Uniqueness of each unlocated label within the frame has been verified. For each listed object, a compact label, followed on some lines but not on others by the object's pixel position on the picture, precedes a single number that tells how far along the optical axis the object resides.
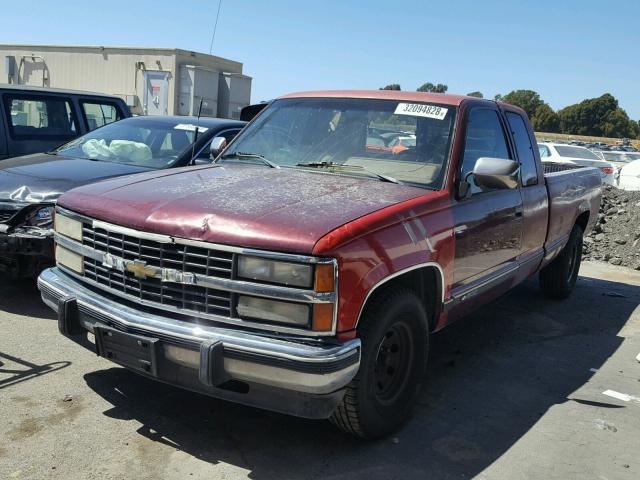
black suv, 7.40
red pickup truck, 2.93
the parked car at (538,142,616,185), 16.91
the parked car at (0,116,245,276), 5.23
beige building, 21.64
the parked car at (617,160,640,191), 16.03
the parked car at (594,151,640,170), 24.70
